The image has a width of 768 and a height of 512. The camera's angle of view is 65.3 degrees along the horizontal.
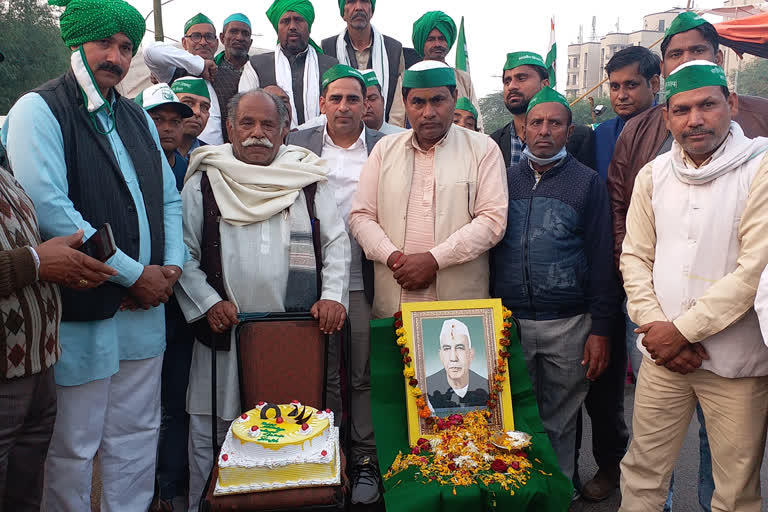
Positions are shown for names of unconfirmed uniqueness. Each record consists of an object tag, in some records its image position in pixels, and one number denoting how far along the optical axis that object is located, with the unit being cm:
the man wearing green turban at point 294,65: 532
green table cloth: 260
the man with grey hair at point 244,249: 323
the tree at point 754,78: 4434
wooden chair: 308
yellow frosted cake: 259
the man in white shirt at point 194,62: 487
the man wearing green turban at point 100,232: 256
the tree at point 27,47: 1956
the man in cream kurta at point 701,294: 264
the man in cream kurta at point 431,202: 338
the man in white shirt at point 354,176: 379
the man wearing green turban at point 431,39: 572
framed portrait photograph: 313
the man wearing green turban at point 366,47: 564
